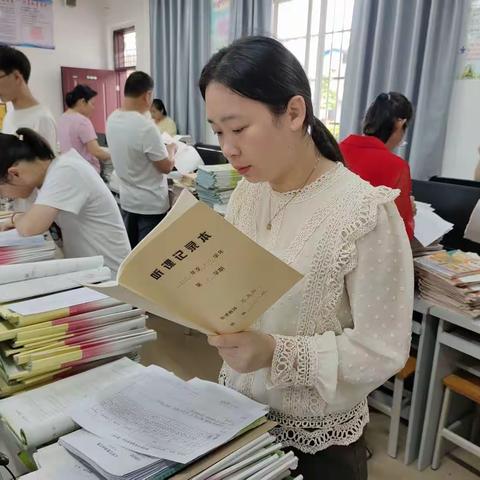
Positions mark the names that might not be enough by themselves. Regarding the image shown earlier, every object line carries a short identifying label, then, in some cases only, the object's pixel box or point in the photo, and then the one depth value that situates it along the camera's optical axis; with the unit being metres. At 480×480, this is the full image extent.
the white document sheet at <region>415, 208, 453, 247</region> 1.95
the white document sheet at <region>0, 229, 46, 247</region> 1.43
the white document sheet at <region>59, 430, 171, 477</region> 0.64
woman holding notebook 0.71
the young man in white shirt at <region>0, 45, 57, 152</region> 2.24
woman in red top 1.88
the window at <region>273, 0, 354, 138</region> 3.57
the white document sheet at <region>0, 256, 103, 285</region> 1.15
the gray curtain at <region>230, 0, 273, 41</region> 3.88
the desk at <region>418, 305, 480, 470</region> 1.60
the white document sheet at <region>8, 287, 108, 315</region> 0.98
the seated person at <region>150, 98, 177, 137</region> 4.95
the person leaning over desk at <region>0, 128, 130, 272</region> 1.59
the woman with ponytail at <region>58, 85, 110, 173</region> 3.32
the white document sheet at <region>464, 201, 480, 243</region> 2.06
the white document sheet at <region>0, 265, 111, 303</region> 1.06
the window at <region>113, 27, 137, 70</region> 5.85
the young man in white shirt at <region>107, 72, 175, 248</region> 2.65
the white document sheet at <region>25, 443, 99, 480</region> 0.66
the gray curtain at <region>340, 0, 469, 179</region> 2.71
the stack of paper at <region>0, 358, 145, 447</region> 0.78
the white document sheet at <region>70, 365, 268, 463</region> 0.69
